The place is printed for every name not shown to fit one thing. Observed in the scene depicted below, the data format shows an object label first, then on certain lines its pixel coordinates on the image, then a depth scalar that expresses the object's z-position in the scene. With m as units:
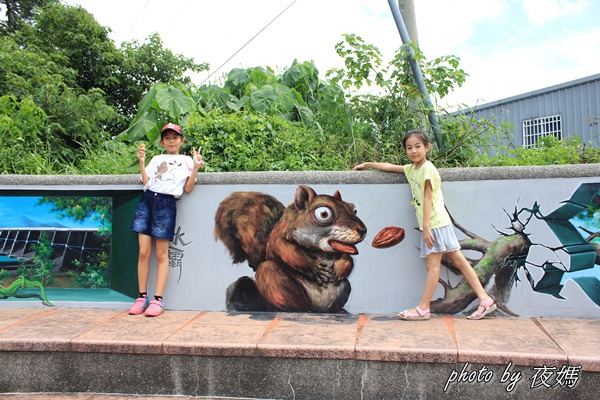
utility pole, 4.94
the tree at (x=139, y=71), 16.66
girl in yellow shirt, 3.60
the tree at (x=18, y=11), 17.62
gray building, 11.70
